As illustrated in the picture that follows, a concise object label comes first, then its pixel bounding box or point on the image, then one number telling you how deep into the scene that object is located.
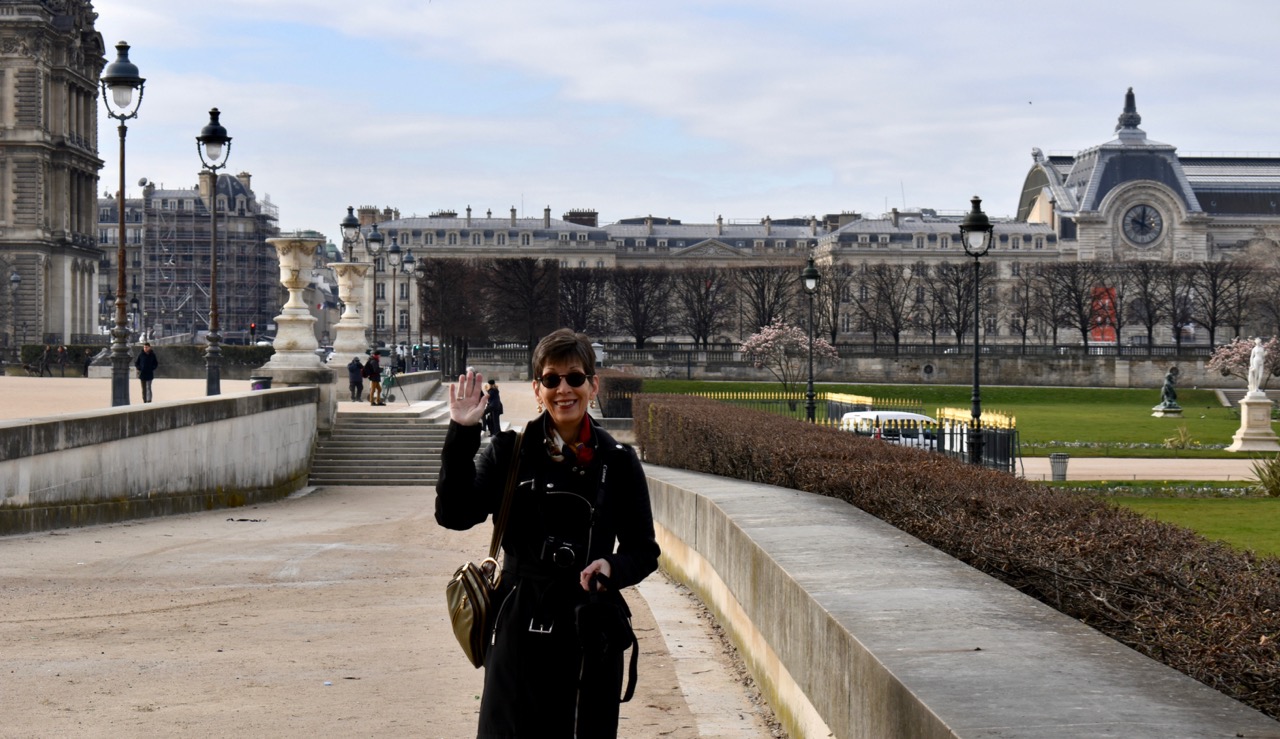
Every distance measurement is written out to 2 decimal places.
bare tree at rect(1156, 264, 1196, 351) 91.00
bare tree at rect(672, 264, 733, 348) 94.88
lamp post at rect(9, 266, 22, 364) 81.68
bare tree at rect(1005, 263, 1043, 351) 94.00
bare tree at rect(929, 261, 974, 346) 93.31
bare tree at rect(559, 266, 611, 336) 94.19
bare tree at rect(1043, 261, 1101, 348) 90.97
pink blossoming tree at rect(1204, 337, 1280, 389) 62.06
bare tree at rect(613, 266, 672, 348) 94.25
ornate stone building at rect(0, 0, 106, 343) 82.38
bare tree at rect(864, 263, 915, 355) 94.28
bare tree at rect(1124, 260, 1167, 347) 91.18
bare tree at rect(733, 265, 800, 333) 96.50
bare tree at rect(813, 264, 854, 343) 94.31
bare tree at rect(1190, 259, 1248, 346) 89.25
